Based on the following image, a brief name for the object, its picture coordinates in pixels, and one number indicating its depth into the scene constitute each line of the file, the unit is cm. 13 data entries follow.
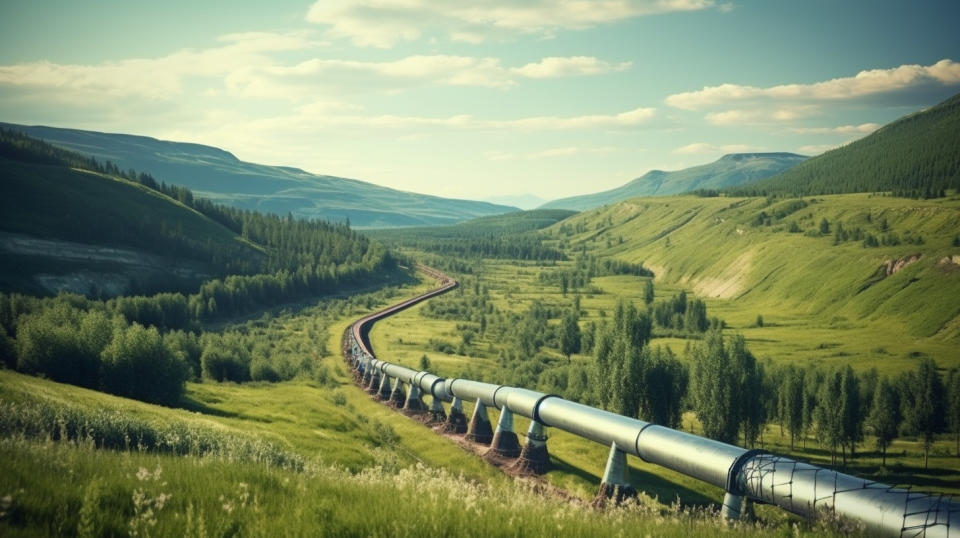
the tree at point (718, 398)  8631
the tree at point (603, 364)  9225
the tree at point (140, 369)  6238
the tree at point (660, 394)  8756
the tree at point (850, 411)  9400
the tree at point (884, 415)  10081
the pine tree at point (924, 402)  10319
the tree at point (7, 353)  6088
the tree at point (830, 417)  9406
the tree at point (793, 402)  10106
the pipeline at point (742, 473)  2253
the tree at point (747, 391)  8688
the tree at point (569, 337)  14412
